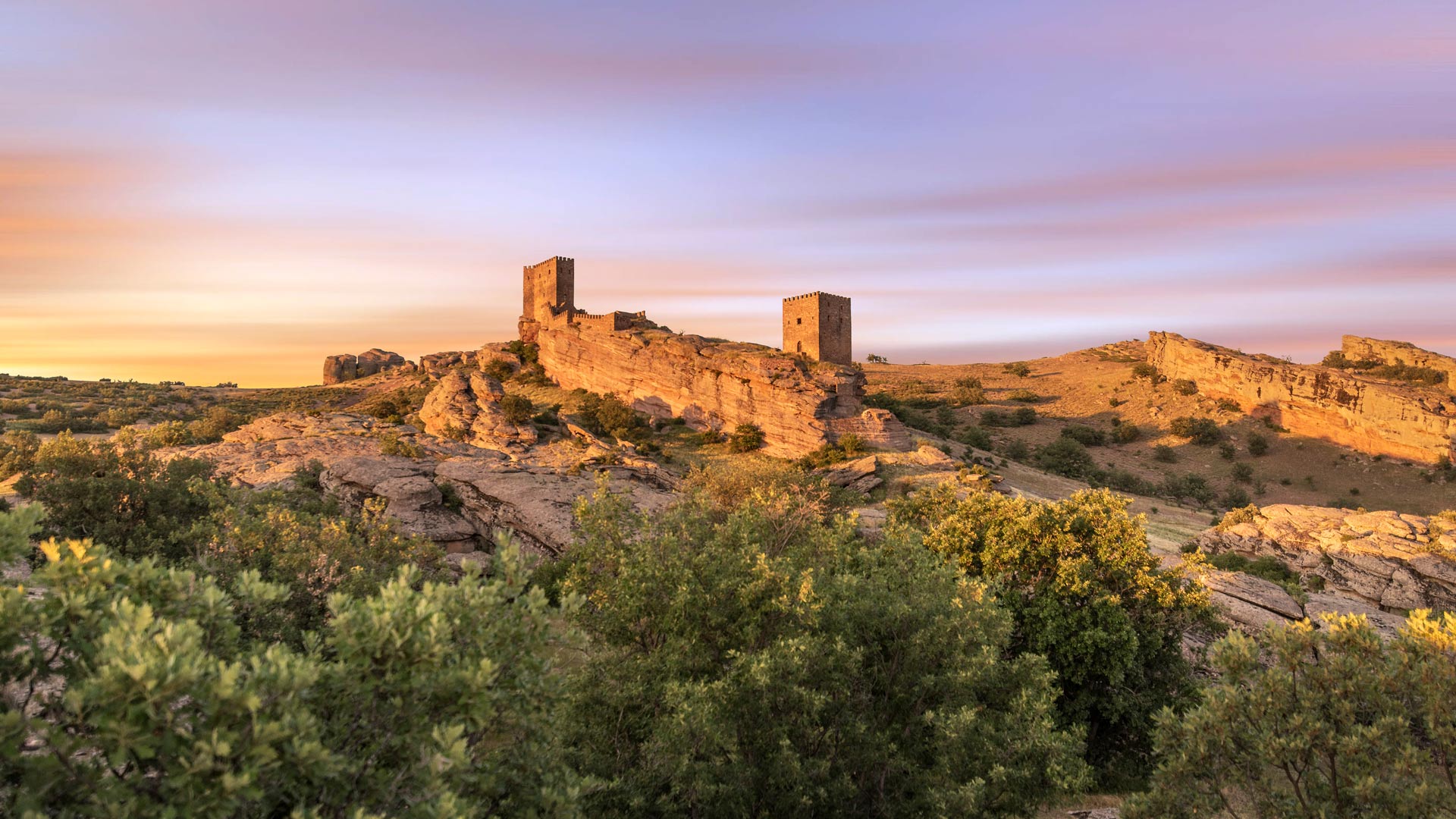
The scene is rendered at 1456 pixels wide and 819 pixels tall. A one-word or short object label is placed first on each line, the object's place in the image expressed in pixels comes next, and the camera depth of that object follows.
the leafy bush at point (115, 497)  18.47
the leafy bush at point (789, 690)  9.44
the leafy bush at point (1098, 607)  16.25
